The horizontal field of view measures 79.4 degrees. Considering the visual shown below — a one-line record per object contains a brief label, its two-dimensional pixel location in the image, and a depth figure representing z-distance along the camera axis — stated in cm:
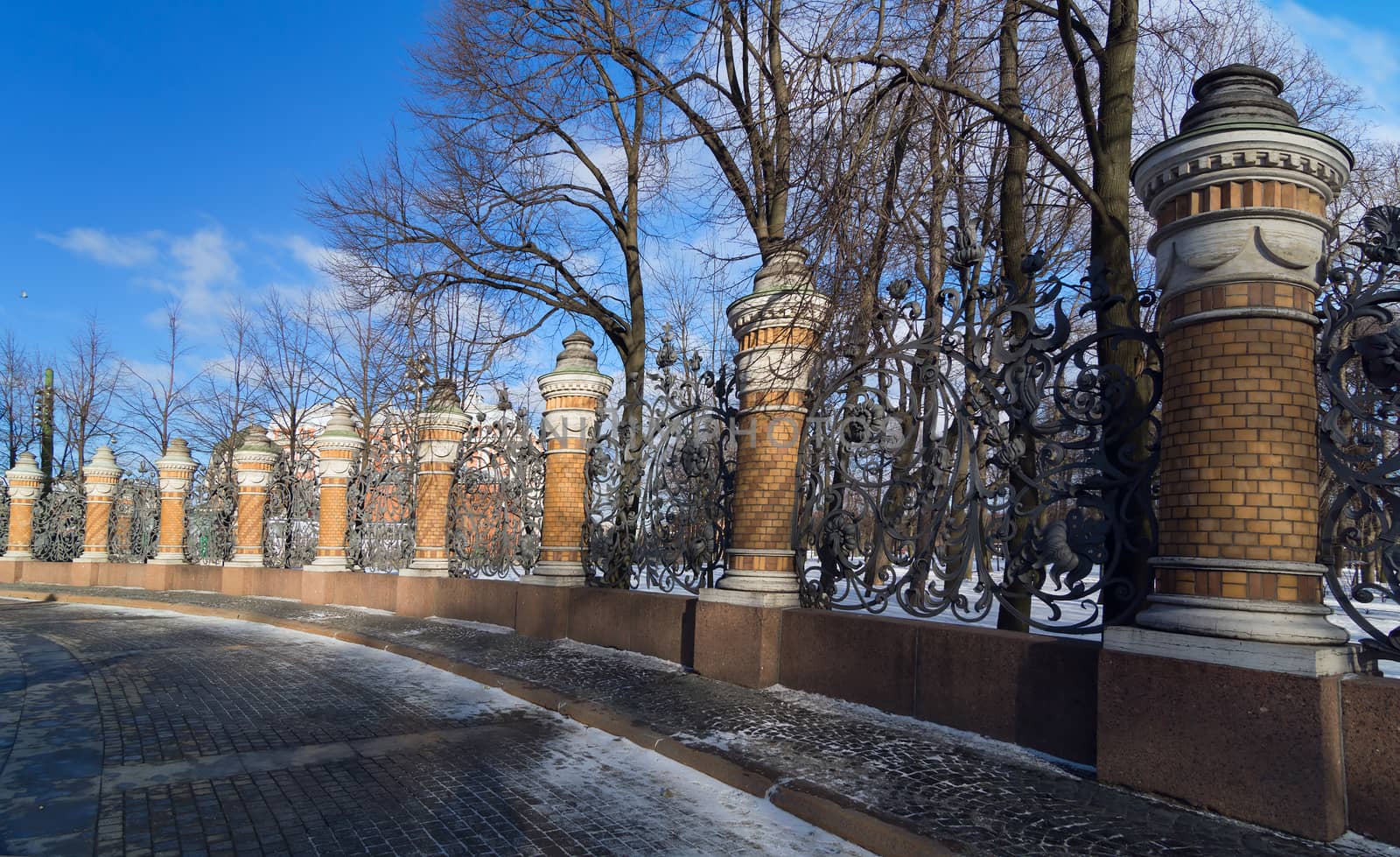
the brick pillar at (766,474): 754
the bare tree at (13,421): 3150
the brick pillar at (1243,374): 424
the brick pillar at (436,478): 1287
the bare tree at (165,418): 2820
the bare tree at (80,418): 3011
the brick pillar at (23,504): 2286
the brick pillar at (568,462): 1088
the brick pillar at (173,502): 1975
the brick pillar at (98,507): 2170
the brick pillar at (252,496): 1747
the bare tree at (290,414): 2498
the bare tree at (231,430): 2225
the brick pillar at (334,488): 1528
